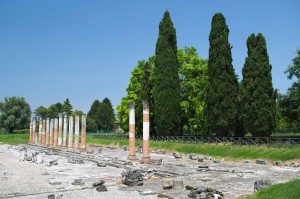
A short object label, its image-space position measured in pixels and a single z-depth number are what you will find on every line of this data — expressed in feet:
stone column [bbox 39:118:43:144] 183.58
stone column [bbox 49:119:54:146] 160.95
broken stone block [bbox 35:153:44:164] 84.33
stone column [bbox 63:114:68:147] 140.34
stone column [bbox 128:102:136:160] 82.89
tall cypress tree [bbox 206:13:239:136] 109.40
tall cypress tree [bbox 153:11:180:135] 131.23
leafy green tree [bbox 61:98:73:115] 341.23
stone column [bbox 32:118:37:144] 190.19
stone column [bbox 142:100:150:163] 78.18
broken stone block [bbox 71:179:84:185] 47.20
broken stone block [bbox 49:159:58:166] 76.77
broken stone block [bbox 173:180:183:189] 43.28
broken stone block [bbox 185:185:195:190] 41.05
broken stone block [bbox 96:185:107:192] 42.15
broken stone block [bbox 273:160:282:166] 71.21
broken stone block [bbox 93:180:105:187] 44.73
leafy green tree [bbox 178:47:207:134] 139.74
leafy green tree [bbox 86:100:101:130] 306.66
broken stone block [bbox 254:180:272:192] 38.32
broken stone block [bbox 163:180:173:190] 42.06
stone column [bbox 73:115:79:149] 126.00
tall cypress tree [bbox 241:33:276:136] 97.76
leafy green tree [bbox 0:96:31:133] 281.74
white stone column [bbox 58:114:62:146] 146.66
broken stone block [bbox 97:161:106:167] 72.49
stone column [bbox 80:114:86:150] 118.19
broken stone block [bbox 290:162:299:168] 68.23
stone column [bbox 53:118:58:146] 153.54
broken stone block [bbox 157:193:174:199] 36.57
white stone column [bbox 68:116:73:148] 133.90
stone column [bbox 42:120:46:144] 178.81
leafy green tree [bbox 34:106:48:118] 327.80
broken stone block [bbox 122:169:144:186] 46.42
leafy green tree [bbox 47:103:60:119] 320.70
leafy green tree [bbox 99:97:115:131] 334.07
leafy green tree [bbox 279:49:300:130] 110.83
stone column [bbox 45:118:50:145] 168.12
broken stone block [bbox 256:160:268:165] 74.23
